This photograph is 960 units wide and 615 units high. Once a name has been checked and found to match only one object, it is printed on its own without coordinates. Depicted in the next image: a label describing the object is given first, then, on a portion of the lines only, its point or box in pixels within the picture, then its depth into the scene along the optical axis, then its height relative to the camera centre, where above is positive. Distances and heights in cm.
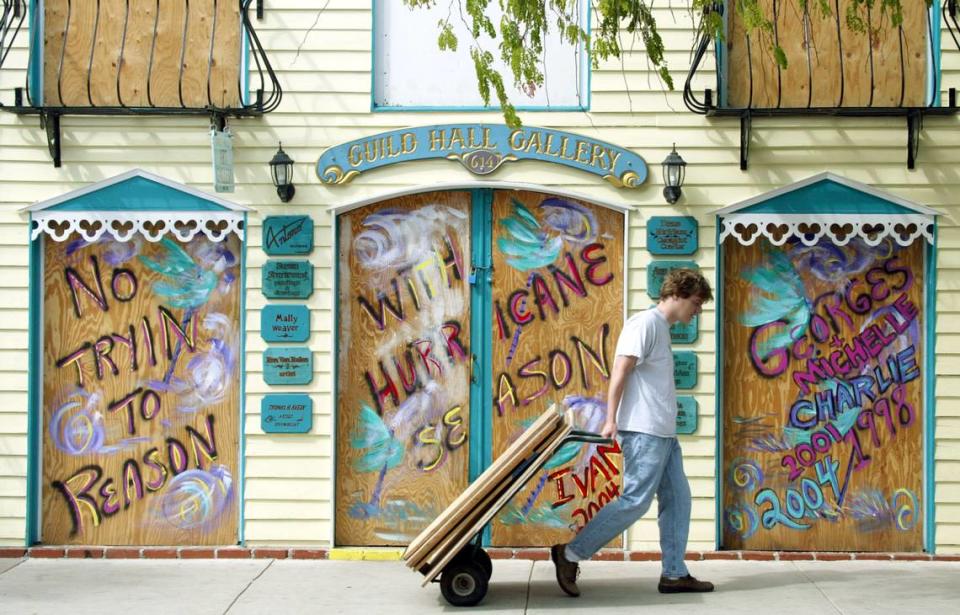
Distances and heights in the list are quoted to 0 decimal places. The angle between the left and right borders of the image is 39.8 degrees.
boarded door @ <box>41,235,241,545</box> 896 -63
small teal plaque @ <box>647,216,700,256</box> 879 +45
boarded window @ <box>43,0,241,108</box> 903 +170
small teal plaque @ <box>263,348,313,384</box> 884 -39
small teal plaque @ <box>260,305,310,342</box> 884 -16
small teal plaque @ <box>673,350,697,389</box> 877 -38
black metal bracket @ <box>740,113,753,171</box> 873 +116
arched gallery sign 879 +103
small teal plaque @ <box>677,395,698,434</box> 876 -69
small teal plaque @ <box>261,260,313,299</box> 884 +17
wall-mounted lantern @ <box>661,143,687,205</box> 866 +88
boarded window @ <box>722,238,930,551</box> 885 -54
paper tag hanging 851 +92
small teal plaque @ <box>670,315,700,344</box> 877 -16
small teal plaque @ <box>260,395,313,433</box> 884 -72
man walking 740 -72
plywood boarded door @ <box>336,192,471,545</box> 889 -41
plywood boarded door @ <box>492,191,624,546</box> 886 -8
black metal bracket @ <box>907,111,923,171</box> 870 +115
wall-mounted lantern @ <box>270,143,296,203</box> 877 +86
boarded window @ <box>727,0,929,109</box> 892 +167
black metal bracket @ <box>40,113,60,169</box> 880 +115
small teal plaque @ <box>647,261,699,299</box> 878 +24
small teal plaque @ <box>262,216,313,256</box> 885 +46
